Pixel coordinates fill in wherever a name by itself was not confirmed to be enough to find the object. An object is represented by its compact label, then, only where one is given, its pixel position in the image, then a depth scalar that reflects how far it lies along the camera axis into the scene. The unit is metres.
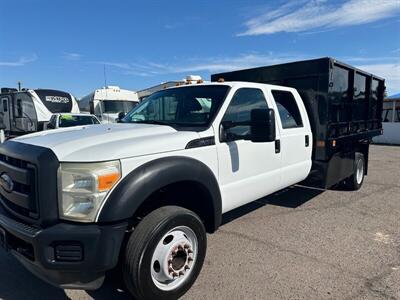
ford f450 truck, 2.50
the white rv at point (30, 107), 14.51
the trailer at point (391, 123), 19.30
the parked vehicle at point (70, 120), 11.42
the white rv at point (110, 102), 15.91
